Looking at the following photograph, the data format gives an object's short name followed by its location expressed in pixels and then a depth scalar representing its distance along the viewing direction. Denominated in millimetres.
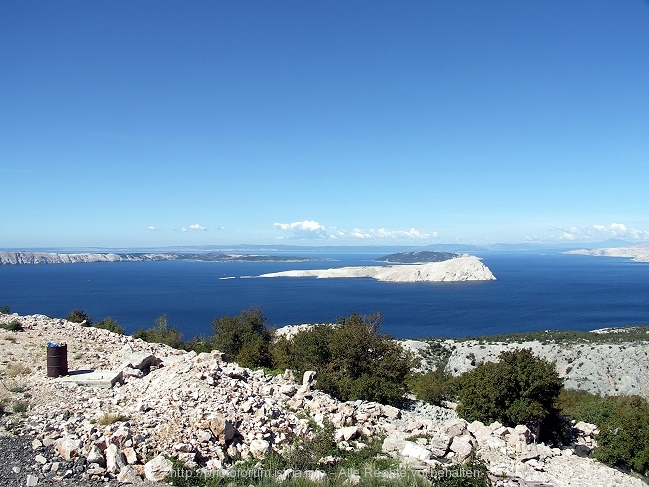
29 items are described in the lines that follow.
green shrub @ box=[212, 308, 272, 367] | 27519
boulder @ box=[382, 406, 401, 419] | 15345
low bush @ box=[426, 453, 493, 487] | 9281
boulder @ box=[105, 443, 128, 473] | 9773
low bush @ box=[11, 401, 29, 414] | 12376
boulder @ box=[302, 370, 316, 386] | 18469
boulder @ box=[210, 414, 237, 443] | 11273
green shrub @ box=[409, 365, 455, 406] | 22594
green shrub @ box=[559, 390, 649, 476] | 13852
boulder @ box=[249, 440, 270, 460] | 11211
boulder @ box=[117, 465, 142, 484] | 9516
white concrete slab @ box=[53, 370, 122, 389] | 15078
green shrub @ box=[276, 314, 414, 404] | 18609
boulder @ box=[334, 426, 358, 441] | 12378
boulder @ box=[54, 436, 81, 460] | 10156
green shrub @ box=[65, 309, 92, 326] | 33744
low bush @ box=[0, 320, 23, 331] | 21453
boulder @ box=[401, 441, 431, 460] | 11188
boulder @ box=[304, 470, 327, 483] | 9570
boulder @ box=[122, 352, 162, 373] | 16656
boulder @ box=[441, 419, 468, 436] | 13680
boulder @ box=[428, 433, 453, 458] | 11945
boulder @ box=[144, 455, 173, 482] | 9617
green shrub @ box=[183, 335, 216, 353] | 31866
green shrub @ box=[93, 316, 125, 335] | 31812
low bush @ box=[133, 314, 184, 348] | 33062
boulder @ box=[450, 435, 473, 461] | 11867
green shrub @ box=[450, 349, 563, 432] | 16703
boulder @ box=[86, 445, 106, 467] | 9969
